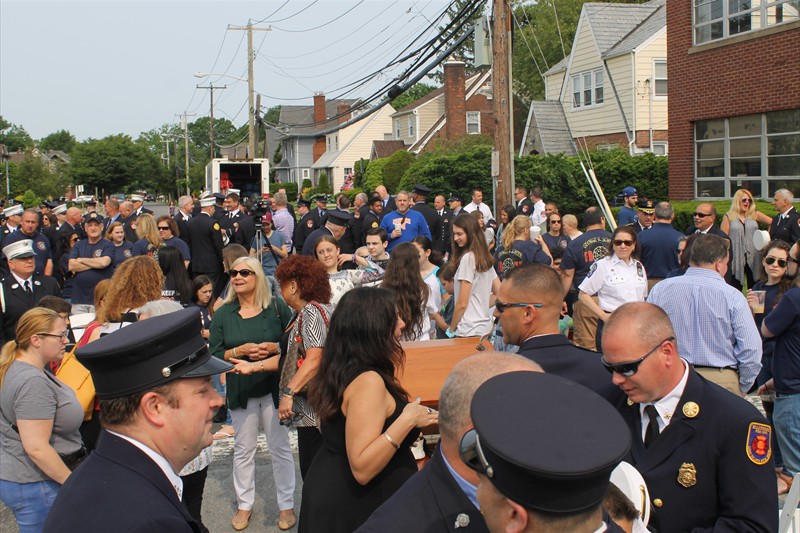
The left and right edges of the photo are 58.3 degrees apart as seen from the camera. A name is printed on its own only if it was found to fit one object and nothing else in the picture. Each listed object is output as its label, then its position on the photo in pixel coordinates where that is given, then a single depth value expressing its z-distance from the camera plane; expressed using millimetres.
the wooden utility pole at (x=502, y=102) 13859
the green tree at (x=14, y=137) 129875
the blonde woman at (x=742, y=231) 11219
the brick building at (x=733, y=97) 17172
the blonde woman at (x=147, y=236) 10016
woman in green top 5594
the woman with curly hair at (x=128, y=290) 5312
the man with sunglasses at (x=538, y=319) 3686
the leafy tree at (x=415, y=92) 89038
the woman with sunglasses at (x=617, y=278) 7602
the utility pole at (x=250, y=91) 37844
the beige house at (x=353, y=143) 67312
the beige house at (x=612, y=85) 30078
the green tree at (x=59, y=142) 162250
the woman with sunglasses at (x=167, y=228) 11148
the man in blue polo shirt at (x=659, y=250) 9188
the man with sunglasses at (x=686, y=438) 2799
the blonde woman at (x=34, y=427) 4113
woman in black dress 3271
